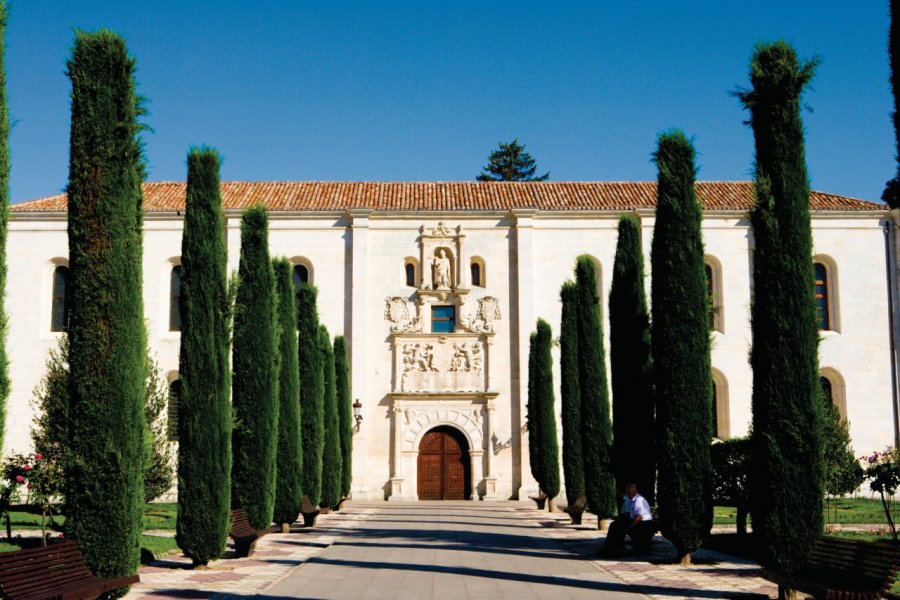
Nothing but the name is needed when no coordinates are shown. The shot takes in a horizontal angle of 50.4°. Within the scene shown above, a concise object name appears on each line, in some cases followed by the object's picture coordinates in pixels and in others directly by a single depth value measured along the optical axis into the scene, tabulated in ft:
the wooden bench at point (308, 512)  69.30
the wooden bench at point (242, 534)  50.10
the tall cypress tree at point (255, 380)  55.26
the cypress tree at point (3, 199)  29.48
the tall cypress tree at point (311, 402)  74.18
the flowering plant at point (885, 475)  55.06
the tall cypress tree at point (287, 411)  64.69
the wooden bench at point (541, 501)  96.43
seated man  51.49
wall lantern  110.01
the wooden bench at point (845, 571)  29.22
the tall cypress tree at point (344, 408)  99.76
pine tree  207.41
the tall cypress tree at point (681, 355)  47.21
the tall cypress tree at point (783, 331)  38.04
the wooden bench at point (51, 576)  27.43
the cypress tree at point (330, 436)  85.15
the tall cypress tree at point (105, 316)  34.88
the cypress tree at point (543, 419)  95.35
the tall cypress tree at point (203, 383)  45.80
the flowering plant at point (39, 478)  52.80
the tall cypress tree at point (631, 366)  59.52
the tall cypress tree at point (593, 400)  69.15
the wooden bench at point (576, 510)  74.43
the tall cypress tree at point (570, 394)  83.41
